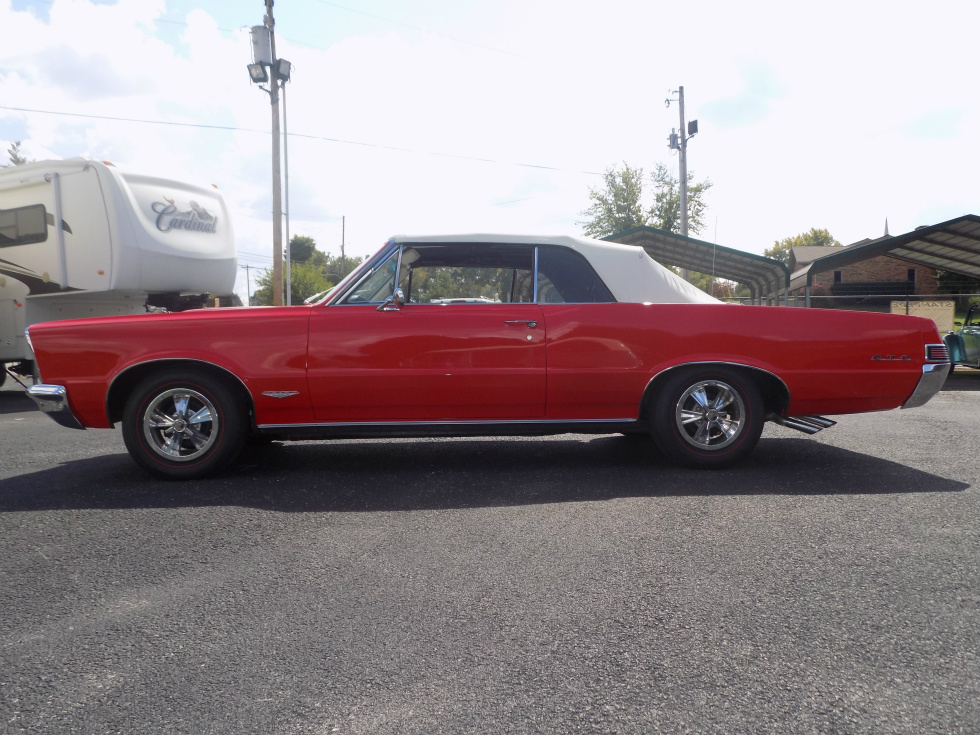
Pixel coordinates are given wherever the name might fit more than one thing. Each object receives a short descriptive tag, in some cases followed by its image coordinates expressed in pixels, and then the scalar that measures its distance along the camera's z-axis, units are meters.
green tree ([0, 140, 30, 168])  67.81
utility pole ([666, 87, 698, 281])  29.33
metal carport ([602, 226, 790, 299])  18.89
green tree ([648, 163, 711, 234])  55.25
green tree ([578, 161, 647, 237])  53.72
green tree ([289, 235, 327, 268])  89.88
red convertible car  4.95
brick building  42.75
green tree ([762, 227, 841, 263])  97.31
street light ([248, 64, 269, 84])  19.17
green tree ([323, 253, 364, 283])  78.44
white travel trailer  10.30
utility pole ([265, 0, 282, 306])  19.36
